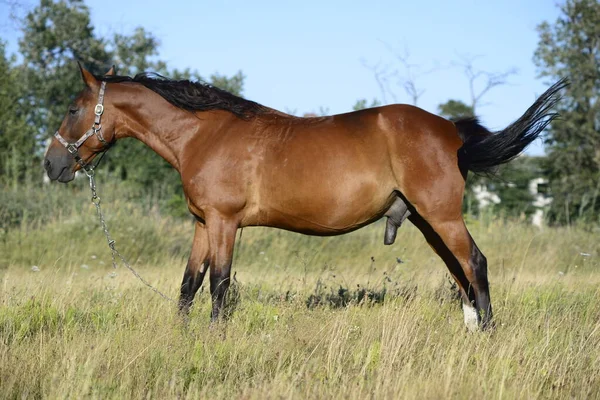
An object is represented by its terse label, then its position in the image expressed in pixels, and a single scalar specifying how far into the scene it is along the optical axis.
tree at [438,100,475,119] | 44.62
